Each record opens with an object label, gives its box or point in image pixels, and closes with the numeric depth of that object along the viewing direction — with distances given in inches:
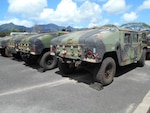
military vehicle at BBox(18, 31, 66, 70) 174.2
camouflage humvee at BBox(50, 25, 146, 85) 122.8
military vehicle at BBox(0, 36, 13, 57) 262.9
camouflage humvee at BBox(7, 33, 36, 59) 209.8
